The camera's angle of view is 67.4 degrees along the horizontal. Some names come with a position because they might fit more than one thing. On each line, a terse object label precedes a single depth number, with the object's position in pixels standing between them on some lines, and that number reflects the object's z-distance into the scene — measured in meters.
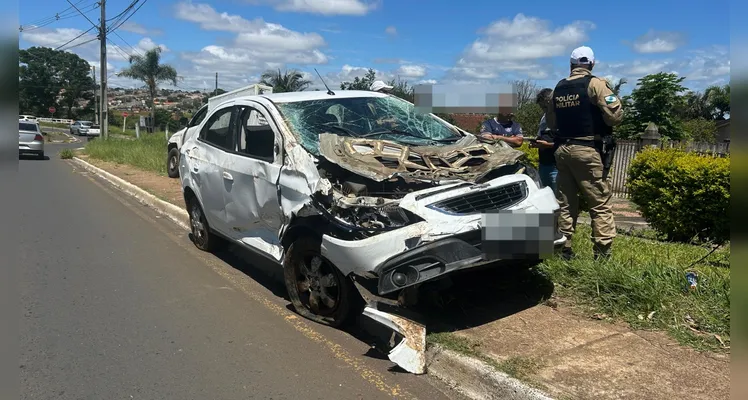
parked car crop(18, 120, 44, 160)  19.98
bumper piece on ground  3.62
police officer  4.78
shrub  6.59
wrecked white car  3.63
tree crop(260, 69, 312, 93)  30.89
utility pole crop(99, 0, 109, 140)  27.31
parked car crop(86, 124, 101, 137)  44.01
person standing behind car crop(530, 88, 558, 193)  5.61
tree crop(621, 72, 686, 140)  19.45
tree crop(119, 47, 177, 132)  49.91
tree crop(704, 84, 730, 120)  36.42
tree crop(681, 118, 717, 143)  25.39
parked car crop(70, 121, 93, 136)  51.33
